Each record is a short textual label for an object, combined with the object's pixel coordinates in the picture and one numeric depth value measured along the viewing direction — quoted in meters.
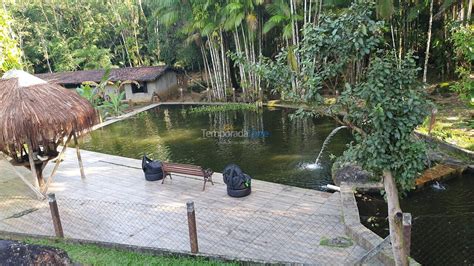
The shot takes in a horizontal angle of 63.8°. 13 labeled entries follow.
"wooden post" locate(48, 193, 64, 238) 7.26
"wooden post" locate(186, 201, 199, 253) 6.25
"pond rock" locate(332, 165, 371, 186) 9.34
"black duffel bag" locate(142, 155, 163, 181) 10.47
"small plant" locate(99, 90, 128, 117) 22.38
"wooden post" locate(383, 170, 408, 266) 5.05
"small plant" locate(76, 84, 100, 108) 21.14
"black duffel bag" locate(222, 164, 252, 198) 8.91
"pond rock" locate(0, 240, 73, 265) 4.71
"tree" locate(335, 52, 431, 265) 4.43
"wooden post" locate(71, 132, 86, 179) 11.13
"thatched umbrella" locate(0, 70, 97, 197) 8.97
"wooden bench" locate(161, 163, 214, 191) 9.53
